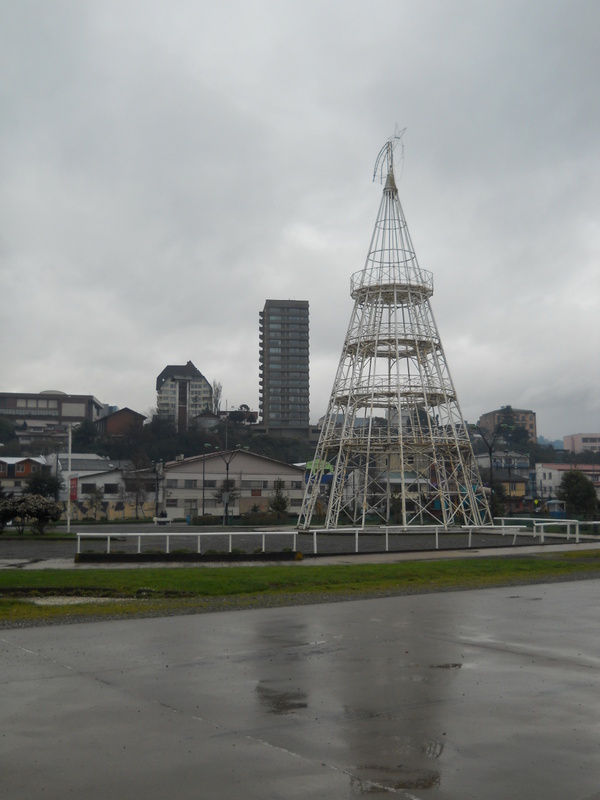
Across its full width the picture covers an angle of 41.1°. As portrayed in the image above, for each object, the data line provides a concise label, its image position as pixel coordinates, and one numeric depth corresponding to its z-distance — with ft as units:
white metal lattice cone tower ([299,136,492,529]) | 144.25
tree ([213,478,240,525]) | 241.47
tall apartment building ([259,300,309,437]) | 531.50
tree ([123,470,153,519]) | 270.22
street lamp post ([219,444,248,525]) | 261.03
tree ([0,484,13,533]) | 134.10
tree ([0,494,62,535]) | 132.67
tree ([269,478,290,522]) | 209.15
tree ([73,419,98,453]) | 408.05
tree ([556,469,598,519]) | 217.77
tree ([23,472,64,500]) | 210.79
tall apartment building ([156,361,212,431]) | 522.47
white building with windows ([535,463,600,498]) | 382.63
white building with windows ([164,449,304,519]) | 271.08
